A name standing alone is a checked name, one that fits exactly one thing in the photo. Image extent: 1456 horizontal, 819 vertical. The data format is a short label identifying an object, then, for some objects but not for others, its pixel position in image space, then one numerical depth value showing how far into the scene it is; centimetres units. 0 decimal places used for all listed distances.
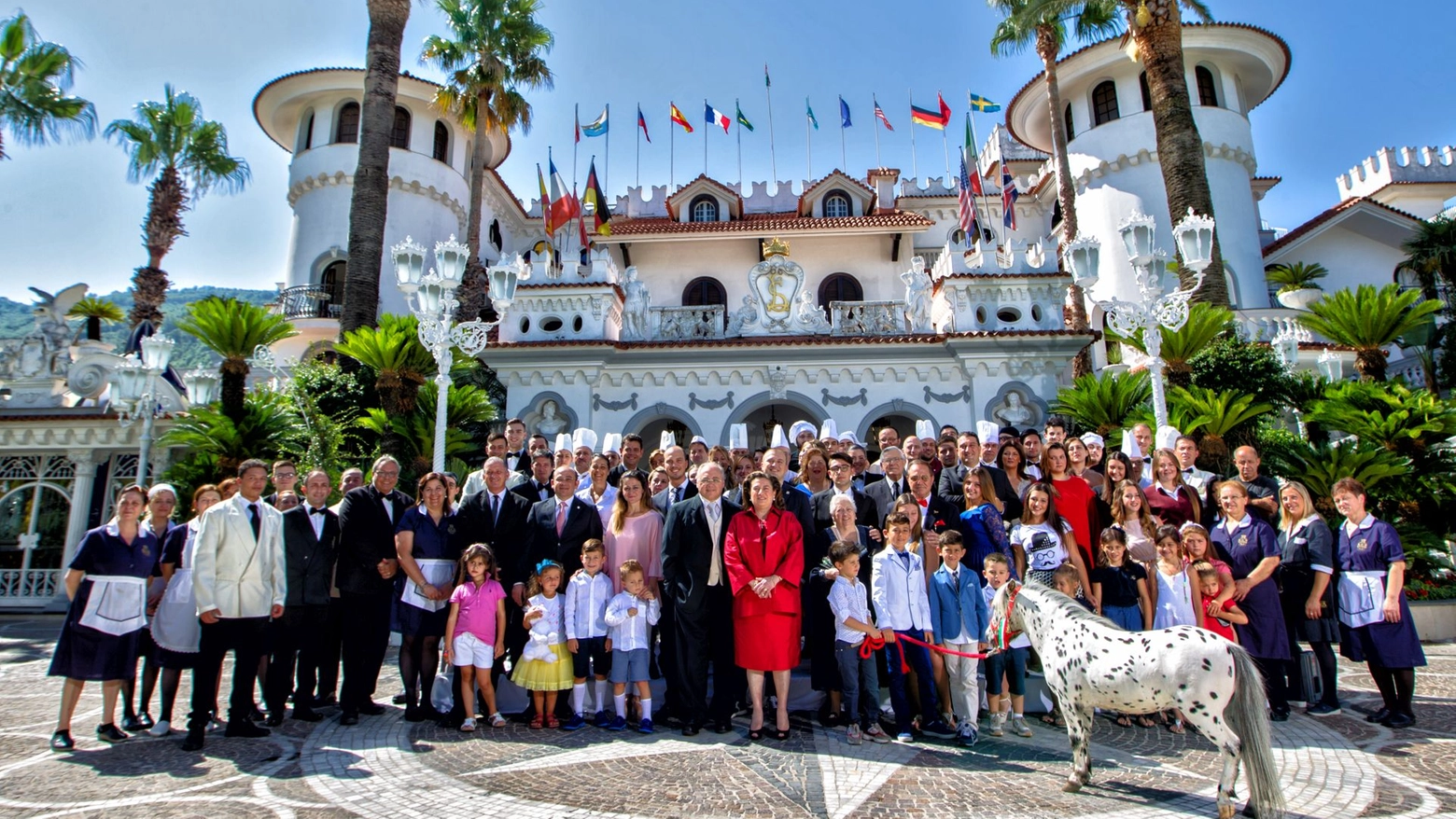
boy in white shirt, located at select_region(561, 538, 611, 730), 607
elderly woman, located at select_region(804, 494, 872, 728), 599
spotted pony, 398
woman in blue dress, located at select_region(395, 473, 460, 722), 630
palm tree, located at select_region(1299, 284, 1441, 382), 1242
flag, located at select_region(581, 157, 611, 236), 1936
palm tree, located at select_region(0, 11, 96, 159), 2020
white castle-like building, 1617
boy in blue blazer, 559
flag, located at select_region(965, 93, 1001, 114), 2358
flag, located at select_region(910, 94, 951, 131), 2225
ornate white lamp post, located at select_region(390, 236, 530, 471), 1021
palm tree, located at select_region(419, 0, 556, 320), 2144
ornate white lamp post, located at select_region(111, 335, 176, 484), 1388
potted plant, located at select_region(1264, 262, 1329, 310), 2212
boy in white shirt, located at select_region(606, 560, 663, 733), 597
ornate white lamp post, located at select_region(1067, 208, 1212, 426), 969
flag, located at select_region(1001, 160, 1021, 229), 1816
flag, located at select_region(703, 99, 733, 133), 2627
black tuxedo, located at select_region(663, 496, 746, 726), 593
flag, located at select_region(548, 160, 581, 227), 1886
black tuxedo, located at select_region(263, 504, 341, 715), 620
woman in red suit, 563
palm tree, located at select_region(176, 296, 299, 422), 1359
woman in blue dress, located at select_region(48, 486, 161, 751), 568
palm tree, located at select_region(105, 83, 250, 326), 2364
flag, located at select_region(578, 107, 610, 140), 2434
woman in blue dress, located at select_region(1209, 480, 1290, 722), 609
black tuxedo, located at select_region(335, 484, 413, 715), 634
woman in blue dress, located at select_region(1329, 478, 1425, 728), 584
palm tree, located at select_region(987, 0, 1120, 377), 1973
